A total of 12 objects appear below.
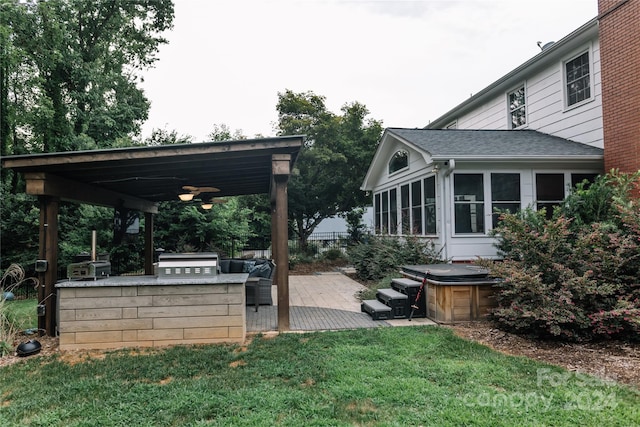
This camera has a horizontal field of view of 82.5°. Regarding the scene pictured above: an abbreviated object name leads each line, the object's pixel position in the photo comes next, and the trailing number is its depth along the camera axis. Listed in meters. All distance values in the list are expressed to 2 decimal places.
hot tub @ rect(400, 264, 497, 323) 5.43
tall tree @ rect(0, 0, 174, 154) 11.59
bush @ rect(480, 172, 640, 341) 4.32
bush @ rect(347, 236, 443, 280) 8.51
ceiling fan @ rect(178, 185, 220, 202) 6.83
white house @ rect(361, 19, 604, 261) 7.99
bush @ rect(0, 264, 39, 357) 4.50
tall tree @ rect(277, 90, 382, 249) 15.09
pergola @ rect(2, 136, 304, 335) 4.94
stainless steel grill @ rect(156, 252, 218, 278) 4.90
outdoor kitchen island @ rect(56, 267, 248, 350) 4.61
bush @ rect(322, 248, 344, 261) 14.69
